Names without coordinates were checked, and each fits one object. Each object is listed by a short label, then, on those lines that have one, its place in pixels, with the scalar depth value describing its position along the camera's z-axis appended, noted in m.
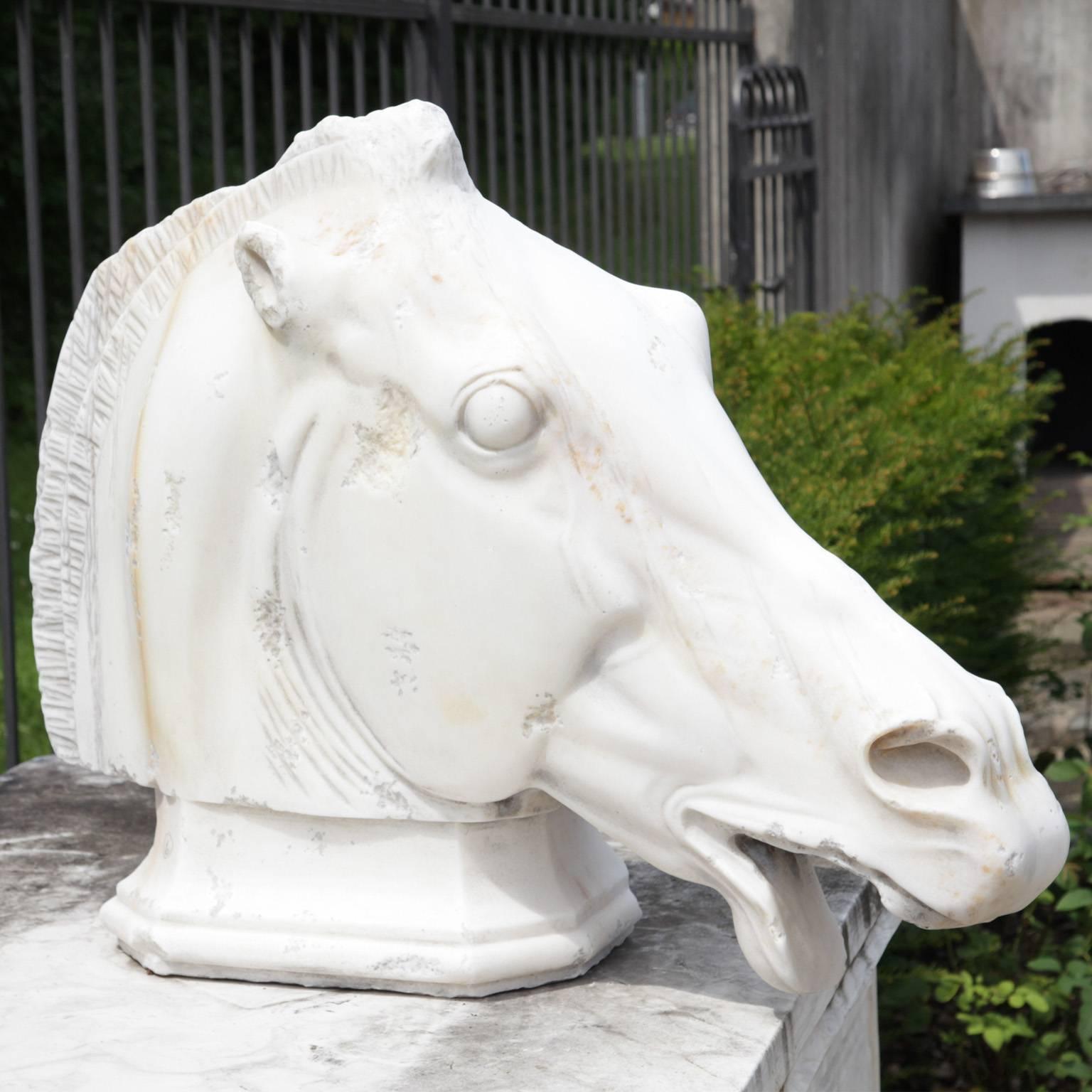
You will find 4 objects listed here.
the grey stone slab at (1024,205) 8.18
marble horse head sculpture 1.32
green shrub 3.15
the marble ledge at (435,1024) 1.38
